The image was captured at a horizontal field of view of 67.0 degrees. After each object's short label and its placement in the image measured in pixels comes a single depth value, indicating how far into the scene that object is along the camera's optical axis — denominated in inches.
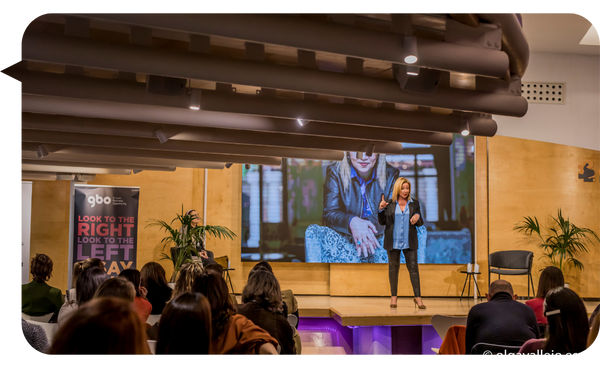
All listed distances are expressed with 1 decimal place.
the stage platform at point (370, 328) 231.3
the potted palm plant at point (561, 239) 293.4
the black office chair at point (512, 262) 277.6
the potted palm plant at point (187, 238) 262.1
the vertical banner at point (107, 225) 260.5
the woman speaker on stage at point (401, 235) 236.8
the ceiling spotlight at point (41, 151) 176.3
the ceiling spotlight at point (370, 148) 180.4
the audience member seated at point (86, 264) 165.1
